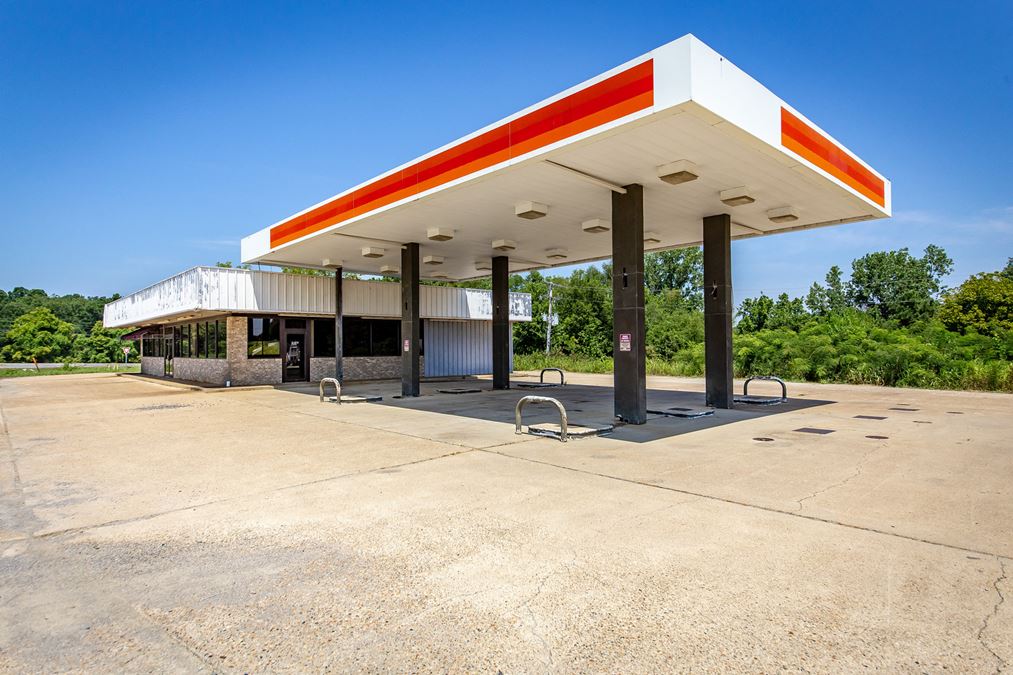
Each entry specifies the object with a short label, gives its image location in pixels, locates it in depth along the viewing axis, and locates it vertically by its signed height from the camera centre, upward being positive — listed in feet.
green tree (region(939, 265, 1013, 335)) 114.32 +6.93
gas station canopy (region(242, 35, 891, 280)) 26.02 +10.56
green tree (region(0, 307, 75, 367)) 214.07 +3.43
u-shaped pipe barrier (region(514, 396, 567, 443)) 32.17 -4.51
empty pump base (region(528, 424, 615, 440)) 33.37 -5.28
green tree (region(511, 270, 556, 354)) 170.71 +4.09
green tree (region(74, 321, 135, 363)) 214.07 +0.48
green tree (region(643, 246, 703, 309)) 240.32 +29.94
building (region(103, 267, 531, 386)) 70.69 +3.02
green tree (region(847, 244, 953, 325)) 180.75 +18.47
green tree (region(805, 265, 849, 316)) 193.57 +15.83
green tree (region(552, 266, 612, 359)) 168.55 +6.97
